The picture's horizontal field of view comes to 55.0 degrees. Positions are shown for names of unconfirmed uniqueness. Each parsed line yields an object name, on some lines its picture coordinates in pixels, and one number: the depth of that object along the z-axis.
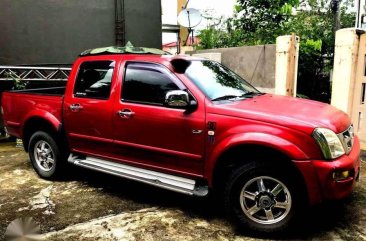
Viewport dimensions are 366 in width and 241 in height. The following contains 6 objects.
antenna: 11.39
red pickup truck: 3.09
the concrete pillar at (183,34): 20.48
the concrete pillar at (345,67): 6.09
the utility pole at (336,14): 10.91
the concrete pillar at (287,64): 7.14
